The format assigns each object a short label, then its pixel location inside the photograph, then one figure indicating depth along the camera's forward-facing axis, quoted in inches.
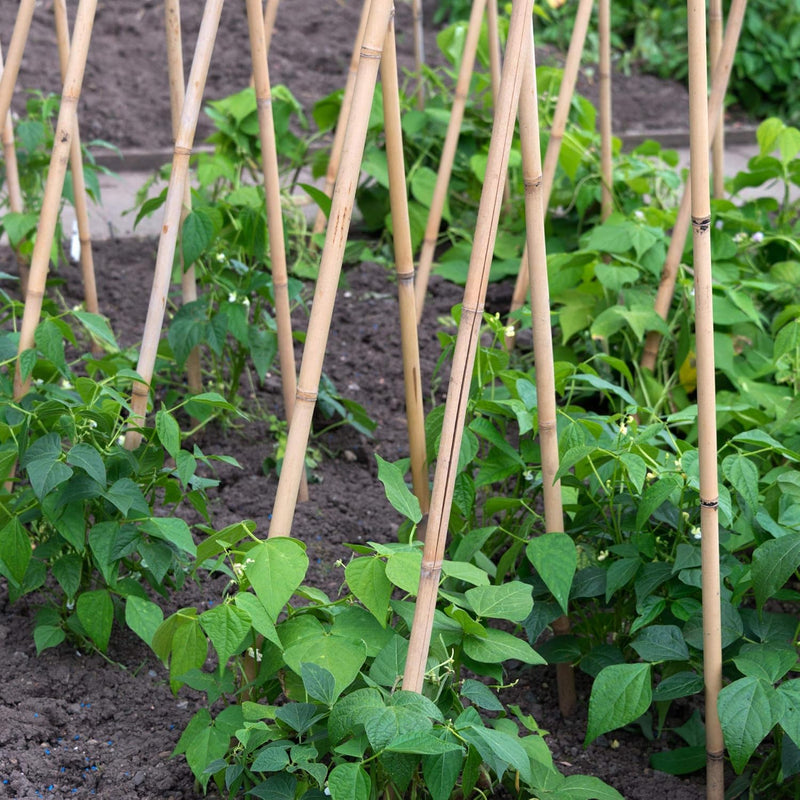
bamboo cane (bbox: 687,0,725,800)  112.4
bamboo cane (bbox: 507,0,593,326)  195.6
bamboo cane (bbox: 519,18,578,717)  120.6
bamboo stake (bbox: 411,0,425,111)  276.4
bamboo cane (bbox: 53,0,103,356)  192.5
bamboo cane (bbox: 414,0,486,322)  216.2
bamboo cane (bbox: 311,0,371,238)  220.4
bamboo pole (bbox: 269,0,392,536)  109.0
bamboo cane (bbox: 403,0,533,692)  105.1
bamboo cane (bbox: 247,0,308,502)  157.6
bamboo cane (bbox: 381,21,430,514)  134.1
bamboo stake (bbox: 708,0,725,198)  205.0
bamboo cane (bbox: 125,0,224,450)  148.4
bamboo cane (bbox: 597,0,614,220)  222.5
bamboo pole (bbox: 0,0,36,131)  158.4
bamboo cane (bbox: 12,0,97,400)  150.3
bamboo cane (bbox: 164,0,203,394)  168.7
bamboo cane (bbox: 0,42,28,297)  194.9
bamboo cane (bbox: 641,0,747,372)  193.5
